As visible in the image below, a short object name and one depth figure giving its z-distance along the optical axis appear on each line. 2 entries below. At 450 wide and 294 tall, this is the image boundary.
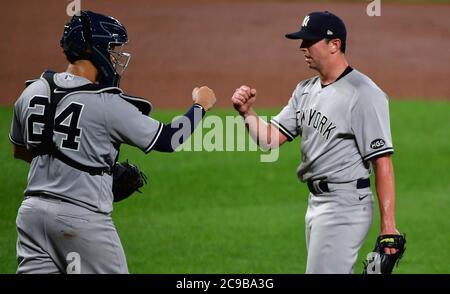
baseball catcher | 9.45
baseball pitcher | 10.37
